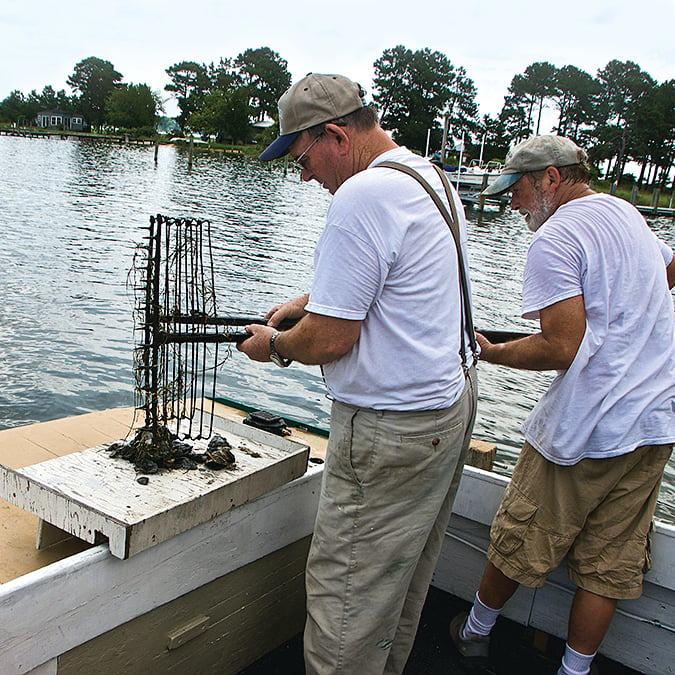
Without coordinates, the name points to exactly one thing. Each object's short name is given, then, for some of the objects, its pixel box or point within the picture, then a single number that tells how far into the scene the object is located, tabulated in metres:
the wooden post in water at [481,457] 4.22
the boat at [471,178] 52.39
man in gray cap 2.43
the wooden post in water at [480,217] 34.64
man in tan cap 1.93
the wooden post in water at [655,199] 49.58
